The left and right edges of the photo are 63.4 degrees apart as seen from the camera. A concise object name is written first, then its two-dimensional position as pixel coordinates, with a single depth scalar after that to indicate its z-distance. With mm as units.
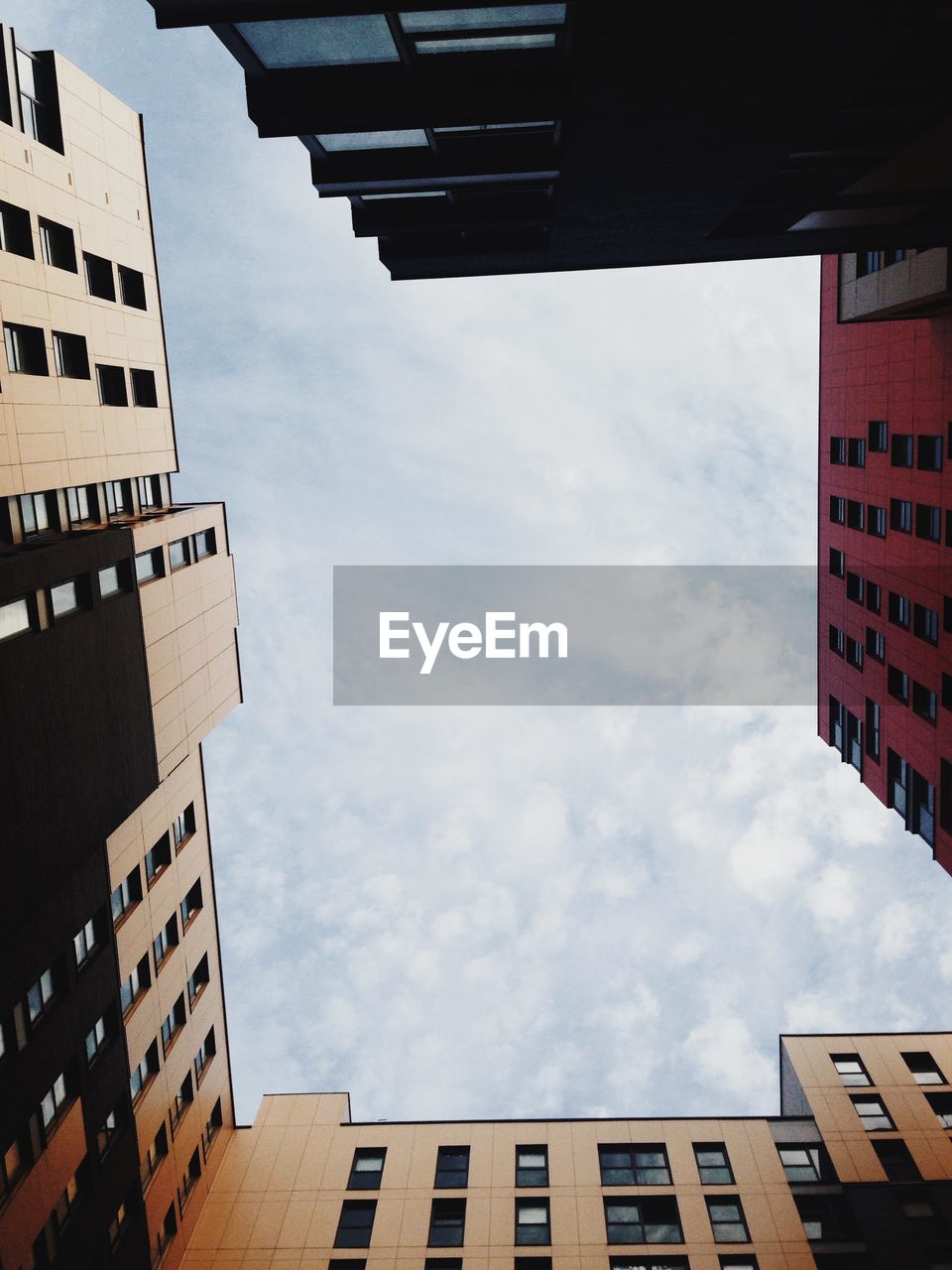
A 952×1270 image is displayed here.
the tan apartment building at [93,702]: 20969
